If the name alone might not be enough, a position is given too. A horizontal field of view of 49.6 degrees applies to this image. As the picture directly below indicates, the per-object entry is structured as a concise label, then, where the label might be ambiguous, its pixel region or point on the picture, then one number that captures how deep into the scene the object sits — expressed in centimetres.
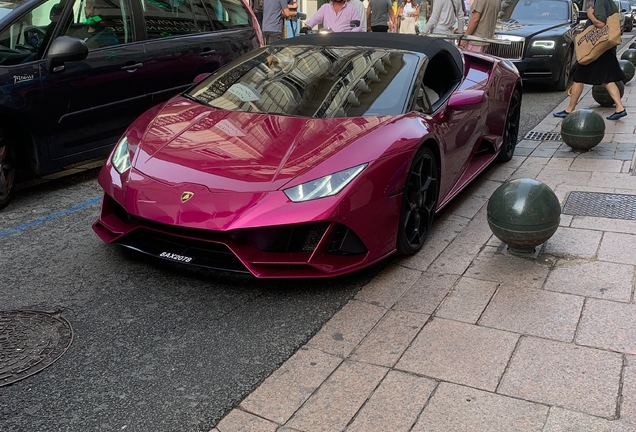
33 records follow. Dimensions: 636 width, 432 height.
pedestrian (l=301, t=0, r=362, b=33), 1009
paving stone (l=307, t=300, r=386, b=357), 332
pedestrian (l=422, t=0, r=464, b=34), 1069
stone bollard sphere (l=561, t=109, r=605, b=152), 690
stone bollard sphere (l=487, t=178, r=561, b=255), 419
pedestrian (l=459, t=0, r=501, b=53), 1017
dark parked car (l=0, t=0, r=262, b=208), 526
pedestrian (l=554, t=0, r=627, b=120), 802
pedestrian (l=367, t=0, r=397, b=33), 1254
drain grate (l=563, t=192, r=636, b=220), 520
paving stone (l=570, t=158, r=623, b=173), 649
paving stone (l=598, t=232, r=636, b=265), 433
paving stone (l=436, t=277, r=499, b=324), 363
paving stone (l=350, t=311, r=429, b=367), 321
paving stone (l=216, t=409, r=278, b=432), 269
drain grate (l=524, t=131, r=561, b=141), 788
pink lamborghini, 363
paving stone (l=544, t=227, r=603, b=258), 445
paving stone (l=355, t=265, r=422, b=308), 384
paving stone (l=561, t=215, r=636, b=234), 486
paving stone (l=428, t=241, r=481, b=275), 425
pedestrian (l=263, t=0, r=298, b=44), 1117
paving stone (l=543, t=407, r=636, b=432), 265
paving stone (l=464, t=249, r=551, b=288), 404
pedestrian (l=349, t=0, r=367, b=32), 1042
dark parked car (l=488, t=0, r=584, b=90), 1113
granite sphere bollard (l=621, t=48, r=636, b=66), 1317
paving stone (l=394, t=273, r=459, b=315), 373
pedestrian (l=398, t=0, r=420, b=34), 1720
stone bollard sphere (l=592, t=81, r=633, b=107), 959
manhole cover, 306
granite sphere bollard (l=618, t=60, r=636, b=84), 1073
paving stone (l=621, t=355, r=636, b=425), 273
